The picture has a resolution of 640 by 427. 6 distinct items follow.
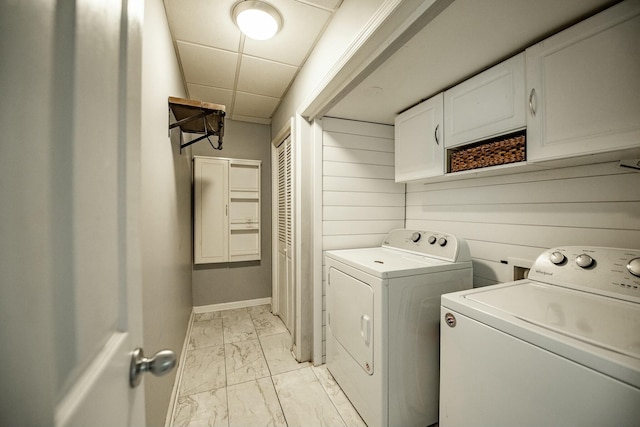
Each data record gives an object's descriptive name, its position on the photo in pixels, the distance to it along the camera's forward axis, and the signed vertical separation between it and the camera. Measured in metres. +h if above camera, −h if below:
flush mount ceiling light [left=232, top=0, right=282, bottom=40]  1.46 +1.21
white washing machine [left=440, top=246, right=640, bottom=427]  0.68 -0.44
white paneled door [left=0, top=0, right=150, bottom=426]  0.26 +0.00
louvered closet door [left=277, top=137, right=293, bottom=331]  2.53 -0.27
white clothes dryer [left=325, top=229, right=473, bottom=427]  1.39 -0.71
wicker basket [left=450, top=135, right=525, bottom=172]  1.31 +0.34
